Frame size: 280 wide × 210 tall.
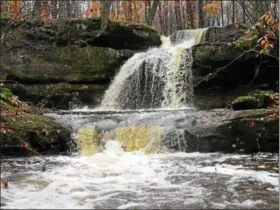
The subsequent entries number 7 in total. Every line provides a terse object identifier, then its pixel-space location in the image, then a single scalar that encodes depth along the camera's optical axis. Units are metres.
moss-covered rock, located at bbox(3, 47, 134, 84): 16.23
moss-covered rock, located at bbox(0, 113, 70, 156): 9.47
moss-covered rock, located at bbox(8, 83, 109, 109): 15.60
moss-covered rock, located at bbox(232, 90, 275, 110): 12.10
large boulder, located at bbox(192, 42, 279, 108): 15.27
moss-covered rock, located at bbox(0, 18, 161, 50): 17.06
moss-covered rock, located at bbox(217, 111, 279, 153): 9.81
